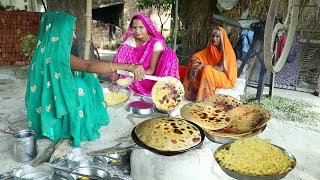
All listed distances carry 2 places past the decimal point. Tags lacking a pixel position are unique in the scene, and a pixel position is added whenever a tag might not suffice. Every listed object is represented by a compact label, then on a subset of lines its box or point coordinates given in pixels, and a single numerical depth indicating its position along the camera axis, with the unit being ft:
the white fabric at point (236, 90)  12.78
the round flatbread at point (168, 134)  5.78
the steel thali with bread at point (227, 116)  7.59
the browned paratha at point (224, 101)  8.93
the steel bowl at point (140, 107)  10.80
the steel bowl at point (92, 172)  6.25
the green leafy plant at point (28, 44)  18.30
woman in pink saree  12.51
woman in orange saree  12.55
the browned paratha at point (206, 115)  7.45
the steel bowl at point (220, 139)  7.79
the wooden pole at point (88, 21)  8.63
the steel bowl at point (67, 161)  6.84
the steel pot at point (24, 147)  7.11
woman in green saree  7.11
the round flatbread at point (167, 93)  8.96
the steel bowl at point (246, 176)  6.21
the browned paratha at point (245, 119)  7.84
